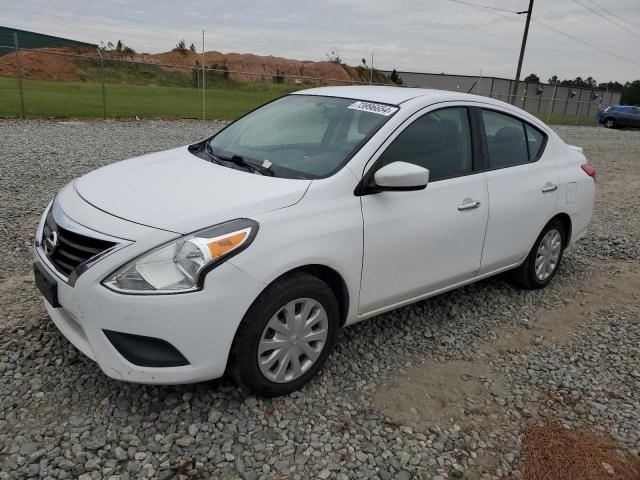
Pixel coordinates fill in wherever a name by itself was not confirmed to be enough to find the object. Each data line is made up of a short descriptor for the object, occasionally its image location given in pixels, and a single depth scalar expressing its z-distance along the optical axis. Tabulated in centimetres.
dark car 3091
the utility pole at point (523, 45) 2905
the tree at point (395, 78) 4367
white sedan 248
